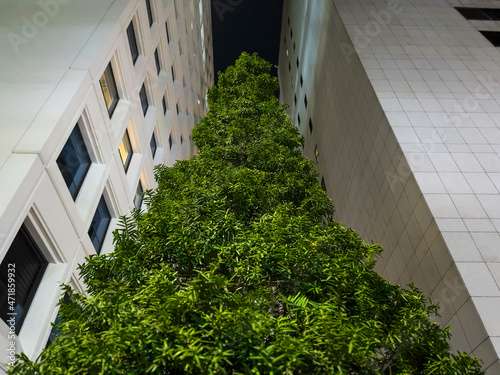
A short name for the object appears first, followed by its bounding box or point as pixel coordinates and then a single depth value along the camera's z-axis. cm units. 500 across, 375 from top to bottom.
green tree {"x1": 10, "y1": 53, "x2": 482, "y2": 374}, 352
